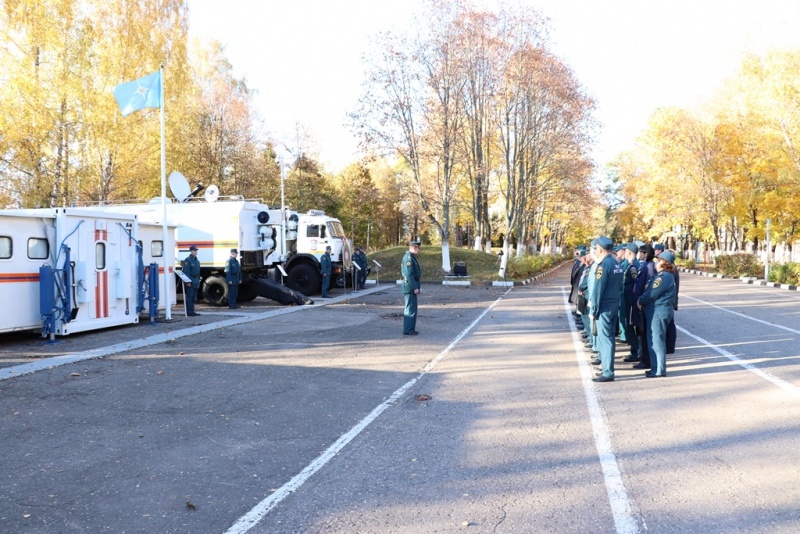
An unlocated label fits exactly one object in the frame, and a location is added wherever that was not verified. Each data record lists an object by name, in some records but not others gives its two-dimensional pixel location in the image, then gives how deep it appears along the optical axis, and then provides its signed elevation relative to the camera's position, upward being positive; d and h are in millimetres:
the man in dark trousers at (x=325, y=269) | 21891 -562
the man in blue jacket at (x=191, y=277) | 15938 -633
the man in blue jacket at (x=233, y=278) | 18219 -745
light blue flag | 14429 +3841
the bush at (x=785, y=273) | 26891 -873
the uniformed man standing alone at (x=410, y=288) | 12078 -683
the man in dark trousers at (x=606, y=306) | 7891 -690
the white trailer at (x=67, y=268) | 10820 -290
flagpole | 14492 +461
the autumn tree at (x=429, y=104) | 30922 +7891
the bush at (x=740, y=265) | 34188 -621
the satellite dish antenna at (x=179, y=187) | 20547 +2293
